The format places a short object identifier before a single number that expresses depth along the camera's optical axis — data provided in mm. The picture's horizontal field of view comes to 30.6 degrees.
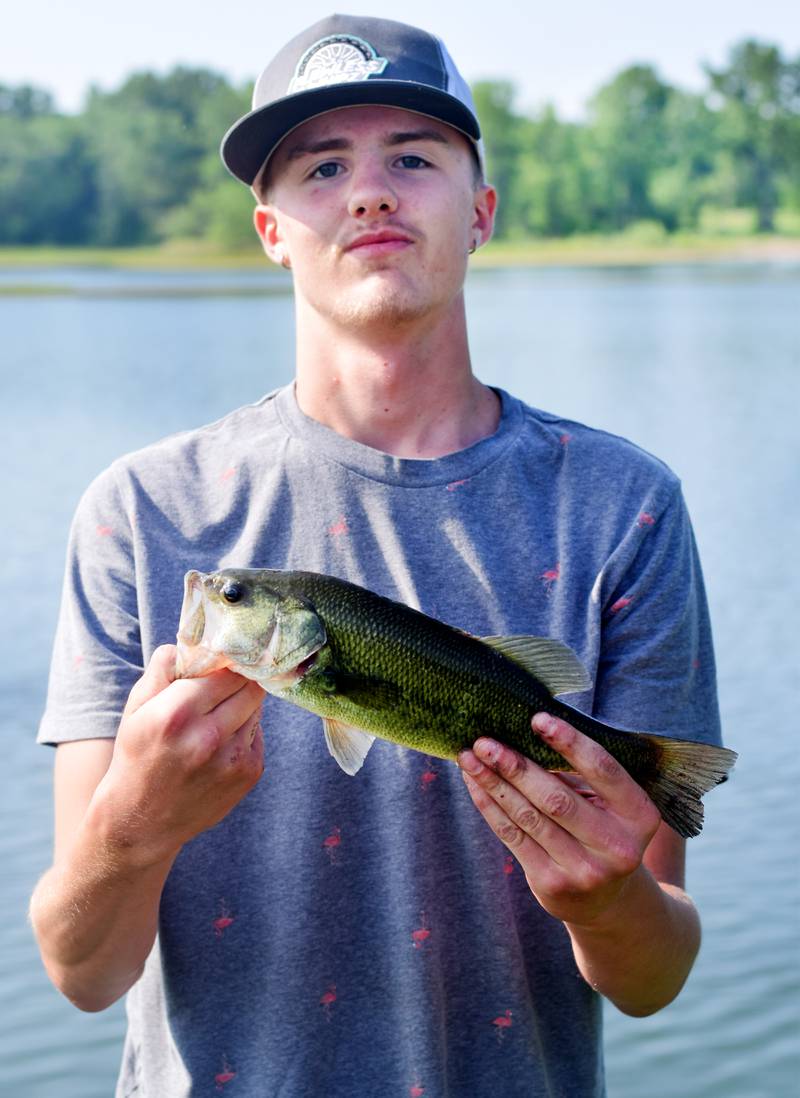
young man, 2945
